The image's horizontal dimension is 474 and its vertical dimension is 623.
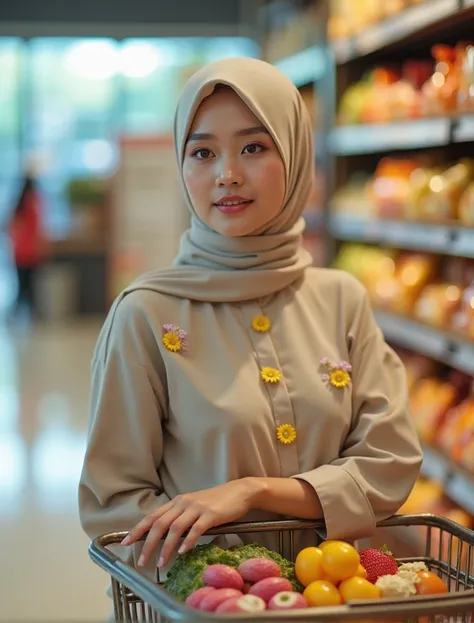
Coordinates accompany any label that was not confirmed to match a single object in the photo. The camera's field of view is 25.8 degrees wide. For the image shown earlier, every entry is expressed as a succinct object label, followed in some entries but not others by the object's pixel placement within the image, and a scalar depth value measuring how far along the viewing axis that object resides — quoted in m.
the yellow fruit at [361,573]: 1.66
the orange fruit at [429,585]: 1.62
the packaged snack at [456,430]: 3.50
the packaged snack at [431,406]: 3.90
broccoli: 1.61
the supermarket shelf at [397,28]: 3.54
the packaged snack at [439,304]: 3.77
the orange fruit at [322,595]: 1.58
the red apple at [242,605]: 1.44
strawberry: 1.70
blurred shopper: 12.07
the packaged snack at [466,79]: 3.33
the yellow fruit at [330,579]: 1.66
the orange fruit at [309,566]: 1.67
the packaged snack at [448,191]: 3.65
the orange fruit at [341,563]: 1.65
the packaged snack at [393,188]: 4.31
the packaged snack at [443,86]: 3.56
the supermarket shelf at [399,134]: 3.47
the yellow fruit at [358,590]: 1.58
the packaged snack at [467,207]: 3.42
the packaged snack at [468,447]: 3.37
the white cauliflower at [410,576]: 1.62
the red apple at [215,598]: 1.48
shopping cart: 1.33
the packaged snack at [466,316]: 3.49
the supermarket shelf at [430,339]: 3.49
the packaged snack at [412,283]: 4.27
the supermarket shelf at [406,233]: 3.51
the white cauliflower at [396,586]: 1.58
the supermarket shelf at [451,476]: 3.32
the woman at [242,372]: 1.88
